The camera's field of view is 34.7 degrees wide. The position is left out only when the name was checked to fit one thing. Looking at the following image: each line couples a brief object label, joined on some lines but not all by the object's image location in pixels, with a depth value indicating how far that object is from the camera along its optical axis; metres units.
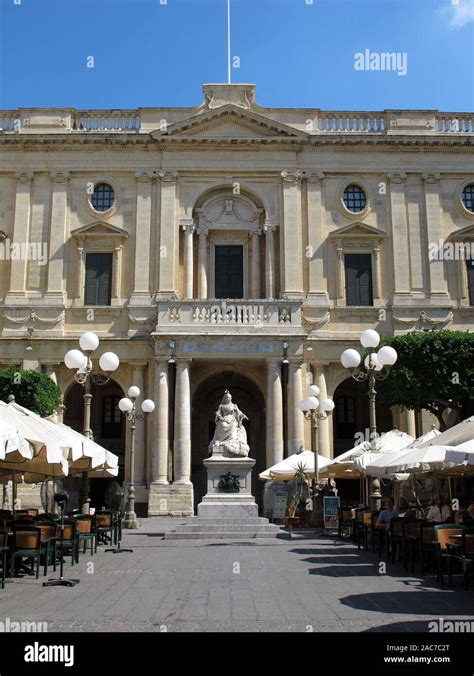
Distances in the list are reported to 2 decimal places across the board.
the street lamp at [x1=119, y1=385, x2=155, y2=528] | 25.09
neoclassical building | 35.19
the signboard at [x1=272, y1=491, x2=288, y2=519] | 29.61
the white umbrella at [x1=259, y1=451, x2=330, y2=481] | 26.84
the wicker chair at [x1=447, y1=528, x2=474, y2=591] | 11.73
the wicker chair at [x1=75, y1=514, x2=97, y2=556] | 16.89
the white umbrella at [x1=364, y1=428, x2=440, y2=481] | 17.10
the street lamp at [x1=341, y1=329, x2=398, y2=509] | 18.77
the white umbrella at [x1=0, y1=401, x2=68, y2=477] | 12.56
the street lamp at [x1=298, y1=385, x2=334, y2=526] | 24.98
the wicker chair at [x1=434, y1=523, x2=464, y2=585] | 12.70
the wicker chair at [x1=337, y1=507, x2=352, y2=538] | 23.19
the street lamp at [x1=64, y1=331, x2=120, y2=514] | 18.20
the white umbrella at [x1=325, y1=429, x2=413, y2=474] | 19.98
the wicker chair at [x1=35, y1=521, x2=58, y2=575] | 13.99
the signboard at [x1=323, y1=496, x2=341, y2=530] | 23.56
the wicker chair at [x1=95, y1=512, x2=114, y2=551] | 19.10
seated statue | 23.97
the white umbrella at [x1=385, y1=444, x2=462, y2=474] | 14.63
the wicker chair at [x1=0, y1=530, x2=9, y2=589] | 12.17
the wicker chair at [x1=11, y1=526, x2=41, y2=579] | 13.25
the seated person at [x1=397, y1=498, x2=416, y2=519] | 17.31
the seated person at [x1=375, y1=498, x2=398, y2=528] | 17.11
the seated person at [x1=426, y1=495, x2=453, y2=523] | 17.27
